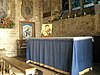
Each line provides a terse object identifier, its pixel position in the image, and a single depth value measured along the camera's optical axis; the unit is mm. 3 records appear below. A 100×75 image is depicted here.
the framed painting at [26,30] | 4409
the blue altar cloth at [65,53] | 1928
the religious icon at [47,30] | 2523
